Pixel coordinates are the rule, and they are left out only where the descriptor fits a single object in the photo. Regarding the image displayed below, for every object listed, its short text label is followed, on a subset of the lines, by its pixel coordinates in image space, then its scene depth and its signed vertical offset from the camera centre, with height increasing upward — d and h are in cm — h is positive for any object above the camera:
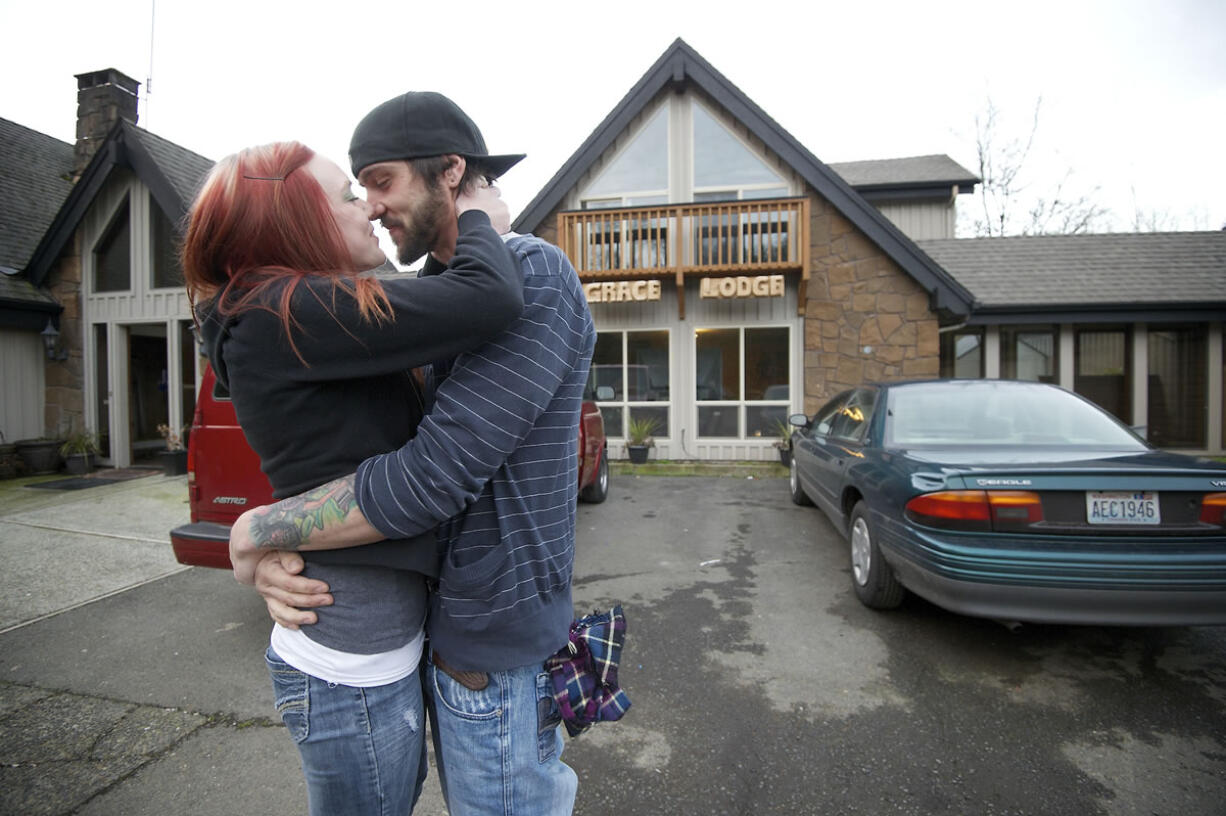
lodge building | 1038 +168
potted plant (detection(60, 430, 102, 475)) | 1002 -93
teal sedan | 283 -67
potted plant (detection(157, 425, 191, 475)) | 963 -94
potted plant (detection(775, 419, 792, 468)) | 1057 -87
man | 97 -18
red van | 376 -55
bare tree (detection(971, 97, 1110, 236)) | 2342 +660
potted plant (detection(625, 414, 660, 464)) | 1114 -86
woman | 95 +4
